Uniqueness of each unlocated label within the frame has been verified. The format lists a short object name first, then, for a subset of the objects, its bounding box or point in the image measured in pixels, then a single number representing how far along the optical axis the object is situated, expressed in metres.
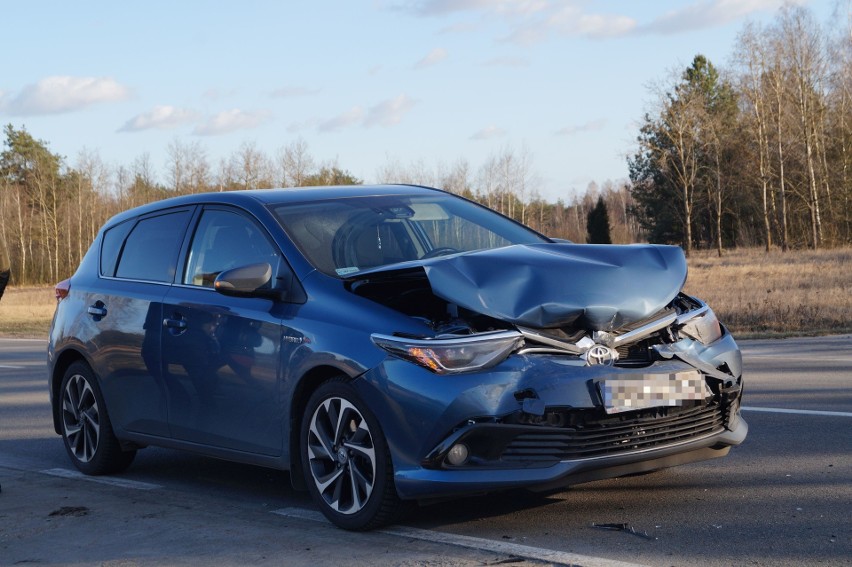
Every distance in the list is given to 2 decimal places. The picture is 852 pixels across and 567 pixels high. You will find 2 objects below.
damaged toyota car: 4.72
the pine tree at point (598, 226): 58.16
